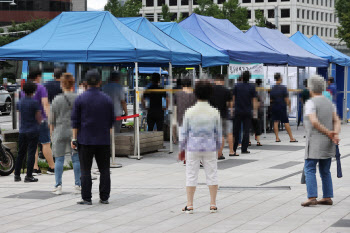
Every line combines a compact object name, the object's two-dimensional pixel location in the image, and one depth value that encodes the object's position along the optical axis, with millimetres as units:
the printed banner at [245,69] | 21719
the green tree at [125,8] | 77375
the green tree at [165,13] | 86688
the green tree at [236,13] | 79062
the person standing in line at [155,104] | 17484
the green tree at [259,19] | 77000
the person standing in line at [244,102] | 16578
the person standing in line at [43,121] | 12289
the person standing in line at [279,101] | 20094
